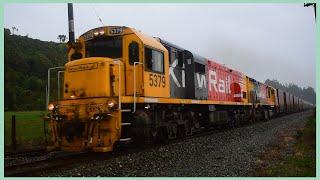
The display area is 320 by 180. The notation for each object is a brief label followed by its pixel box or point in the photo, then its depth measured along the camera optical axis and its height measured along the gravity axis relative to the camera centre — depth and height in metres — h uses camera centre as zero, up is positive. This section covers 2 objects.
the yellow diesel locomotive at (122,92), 10.00 +0.50
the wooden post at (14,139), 13.04 -0.86
